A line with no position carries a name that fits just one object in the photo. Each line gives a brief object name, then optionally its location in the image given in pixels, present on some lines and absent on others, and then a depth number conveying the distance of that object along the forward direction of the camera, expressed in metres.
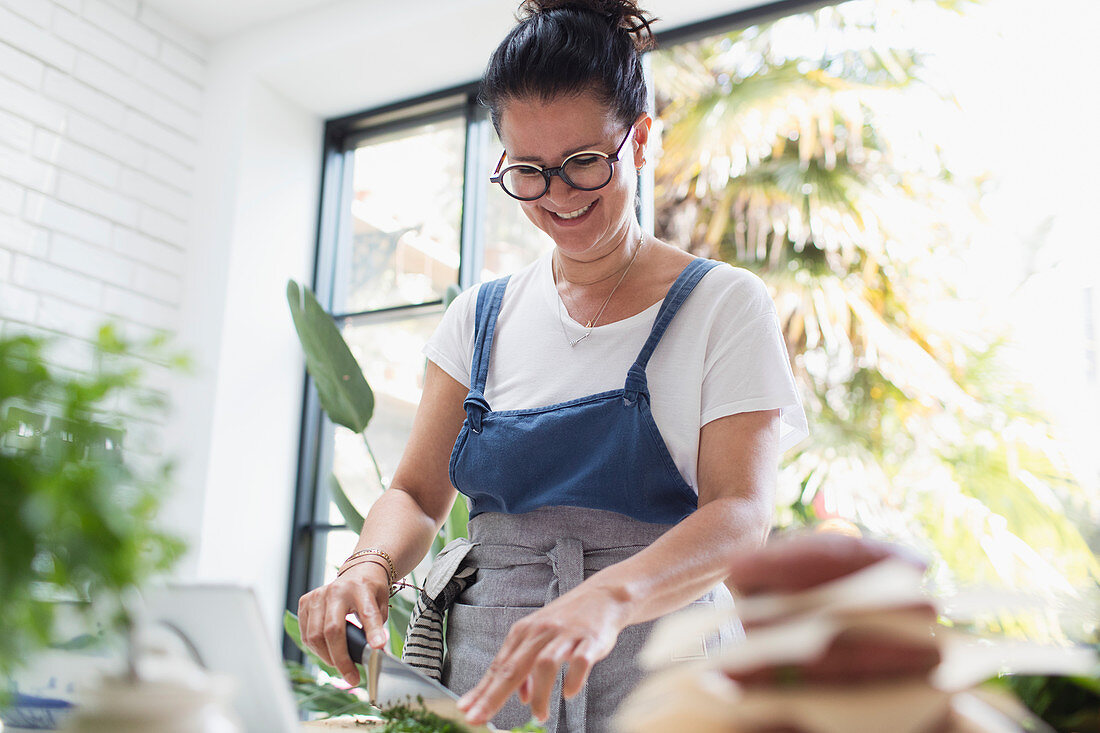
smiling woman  1.16
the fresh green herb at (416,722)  0.72
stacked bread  0.34
